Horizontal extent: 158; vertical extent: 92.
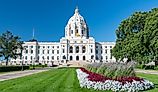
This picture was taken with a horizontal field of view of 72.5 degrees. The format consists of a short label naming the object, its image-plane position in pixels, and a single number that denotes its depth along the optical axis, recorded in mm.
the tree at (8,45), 34296
